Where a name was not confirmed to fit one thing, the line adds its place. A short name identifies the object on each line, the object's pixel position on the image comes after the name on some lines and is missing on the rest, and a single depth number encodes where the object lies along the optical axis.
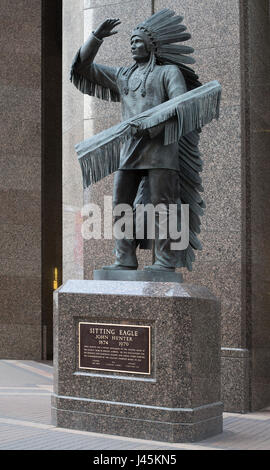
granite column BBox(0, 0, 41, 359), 13.29
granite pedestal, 6.60
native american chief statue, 6.88
